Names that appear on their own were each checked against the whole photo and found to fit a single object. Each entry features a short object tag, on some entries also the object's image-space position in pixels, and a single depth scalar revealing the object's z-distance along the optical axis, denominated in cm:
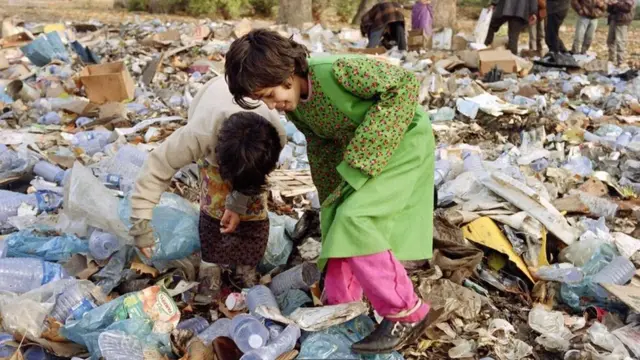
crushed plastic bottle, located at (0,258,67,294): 257
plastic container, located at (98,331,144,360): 203
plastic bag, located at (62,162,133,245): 272
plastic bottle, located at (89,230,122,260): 271
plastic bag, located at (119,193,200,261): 277
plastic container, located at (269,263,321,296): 256
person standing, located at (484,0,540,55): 903
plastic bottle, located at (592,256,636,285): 275
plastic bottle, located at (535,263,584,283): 276
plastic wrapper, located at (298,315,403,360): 210
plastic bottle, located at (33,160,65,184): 386
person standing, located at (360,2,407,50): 917
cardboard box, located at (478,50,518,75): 745
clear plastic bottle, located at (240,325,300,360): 201
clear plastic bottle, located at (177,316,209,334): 238
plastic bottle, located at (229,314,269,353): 210
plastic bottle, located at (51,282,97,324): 229
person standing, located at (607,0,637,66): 905
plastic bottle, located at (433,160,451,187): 384
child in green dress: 188
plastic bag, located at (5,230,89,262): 282
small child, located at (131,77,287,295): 224
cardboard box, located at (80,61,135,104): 571
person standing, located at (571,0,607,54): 887
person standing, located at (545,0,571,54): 895
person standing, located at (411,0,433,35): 981
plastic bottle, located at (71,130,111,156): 455
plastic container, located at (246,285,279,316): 240
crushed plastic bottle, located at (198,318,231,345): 228
